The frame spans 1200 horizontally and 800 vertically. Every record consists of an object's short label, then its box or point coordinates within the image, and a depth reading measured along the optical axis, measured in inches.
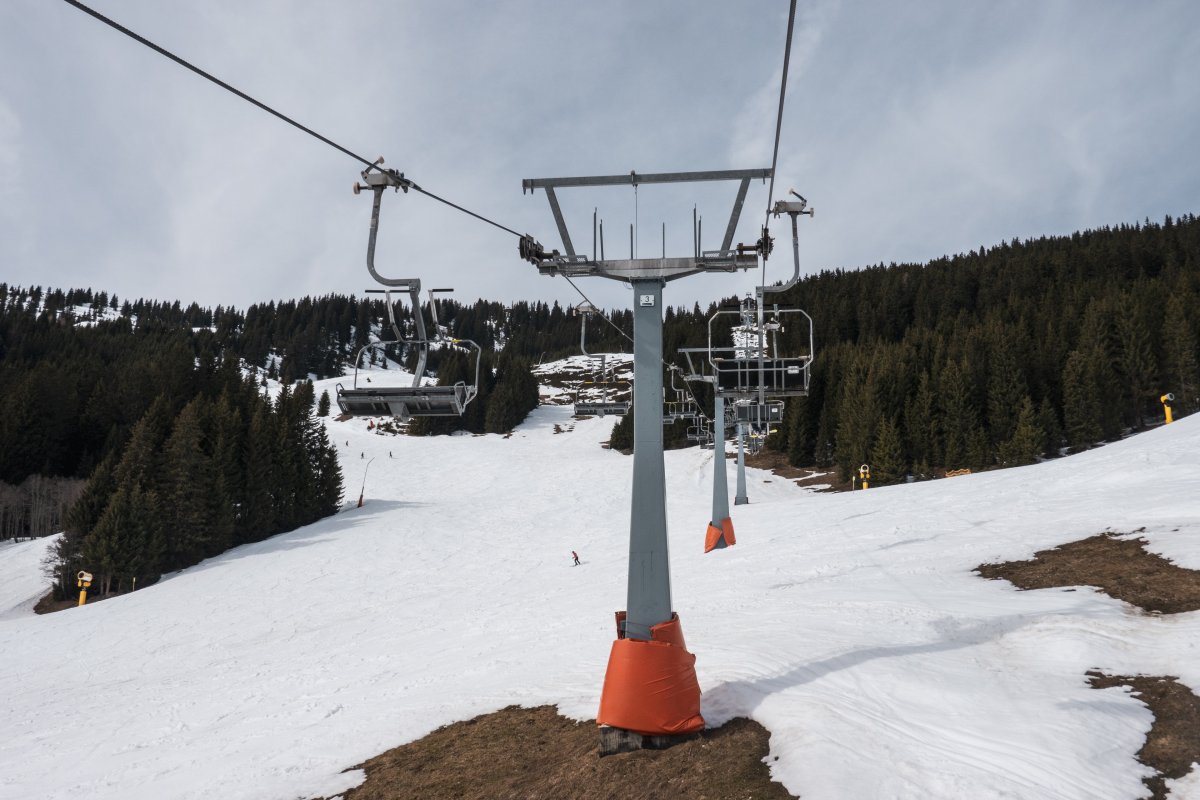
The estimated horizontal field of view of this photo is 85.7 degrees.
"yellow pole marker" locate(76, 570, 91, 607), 1218.3
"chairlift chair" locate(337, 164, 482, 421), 408.2
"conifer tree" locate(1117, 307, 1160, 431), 2358.5
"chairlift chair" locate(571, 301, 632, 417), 1225.4
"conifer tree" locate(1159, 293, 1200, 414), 2262.6
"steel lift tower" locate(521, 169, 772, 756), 262.0
